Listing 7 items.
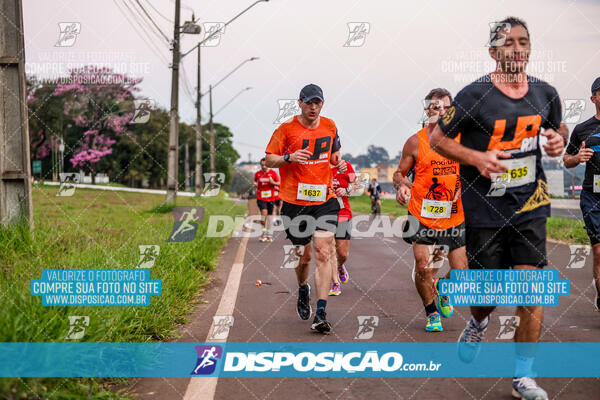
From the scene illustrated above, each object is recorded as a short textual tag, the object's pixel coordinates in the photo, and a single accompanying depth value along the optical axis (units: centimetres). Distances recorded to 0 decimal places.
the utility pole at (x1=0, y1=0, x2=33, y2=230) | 916
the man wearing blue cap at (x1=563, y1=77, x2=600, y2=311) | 649
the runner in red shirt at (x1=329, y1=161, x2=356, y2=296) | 838
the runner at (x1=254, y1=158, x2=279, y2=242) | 1653
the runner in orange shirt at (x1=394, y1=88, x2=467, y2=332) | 632
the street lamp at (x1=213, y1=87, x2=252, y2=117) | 3218
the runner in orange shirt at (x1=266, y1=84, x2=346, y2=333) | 659
